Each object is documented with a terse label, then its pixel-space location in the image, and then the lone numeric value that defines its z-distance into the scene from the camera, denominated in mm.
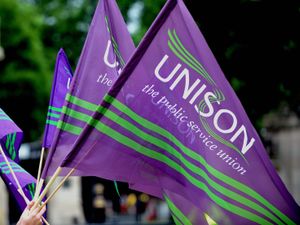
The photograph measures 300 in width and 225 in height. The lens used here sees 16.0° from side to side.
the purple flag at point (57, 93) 9075
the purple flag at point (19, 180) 8433
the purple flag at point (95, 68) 7769
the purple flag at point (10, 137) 8667
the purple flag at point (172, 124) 6989
